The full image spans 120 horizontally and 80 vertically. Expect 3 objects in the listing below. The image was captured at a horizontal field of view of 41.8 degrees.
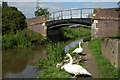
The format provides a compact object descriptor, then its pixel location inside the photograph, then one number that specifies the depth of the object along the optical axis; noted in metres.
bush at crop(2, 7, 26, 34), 19.19
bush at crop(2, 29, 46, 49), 16.53
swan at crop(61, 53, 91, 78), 5.58
